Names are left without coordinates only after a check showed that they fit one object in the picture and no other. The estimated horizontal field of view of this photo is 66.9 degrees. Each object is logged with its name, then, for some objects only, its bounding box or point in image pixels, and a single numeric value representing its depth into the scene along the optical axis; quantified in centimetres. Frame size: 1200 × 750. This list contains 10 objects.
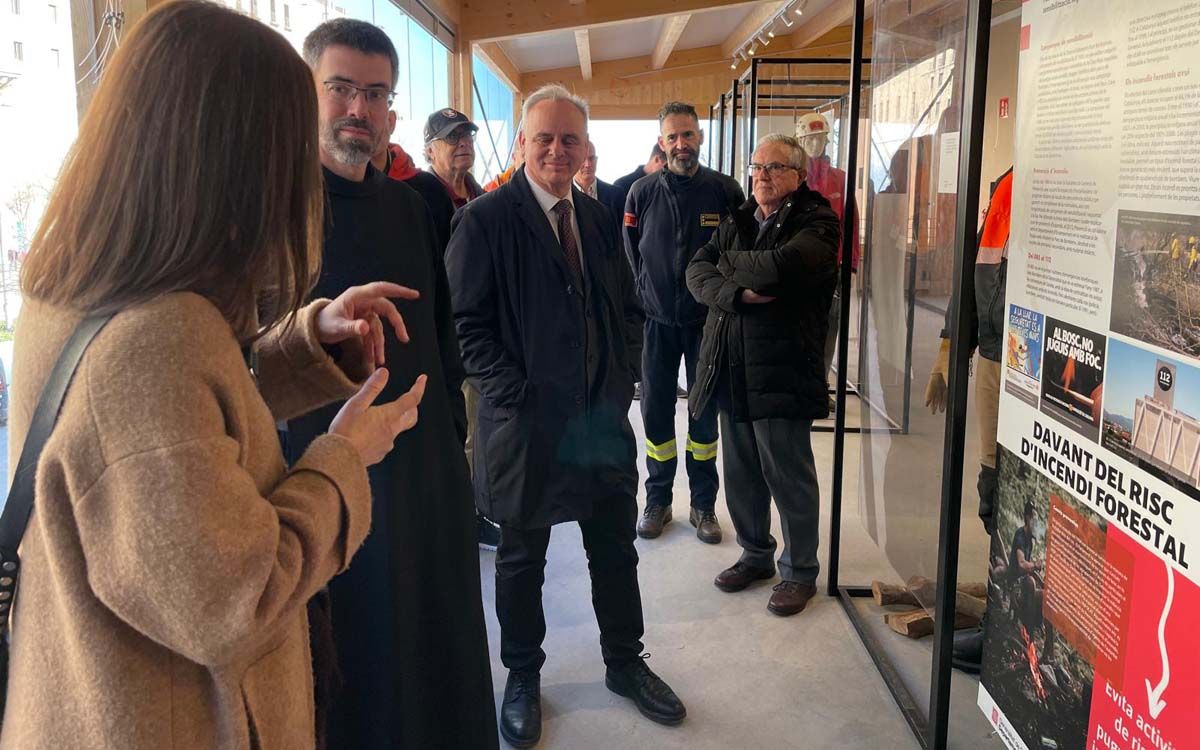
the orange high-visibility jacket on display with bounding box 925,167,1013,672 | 235
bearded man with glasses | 171
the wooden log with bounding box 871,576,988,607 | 264
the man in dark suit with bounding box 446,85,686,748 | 224
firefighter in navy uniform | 377
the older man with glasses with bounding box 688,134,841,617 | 287
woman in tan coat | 80
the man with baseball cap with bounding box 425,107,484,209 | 372
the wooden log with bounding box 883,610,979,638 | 278
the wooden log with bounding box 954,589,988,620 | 277
